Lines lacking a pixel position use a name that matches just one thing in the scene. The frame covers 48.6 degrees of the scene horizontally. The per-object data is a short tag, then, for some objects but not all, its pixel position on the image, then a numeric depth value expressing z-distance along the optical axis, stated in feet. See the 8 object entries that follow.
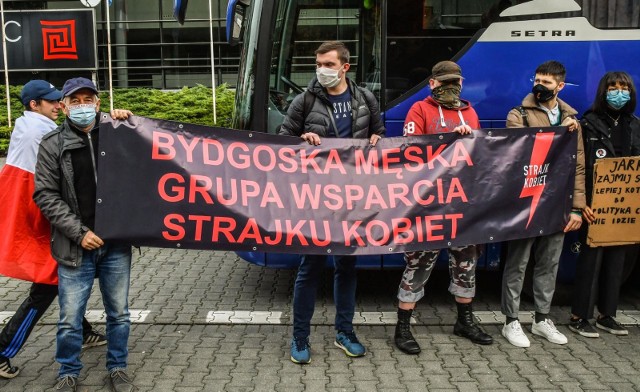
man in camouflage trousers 16.07
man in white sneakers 17.08
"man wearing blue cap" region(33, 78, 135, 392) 13.53
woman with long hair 16.90
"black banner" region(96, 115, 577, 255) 14.78
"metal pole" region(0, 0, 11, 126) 51.10
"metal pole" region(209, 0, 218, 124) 53.06
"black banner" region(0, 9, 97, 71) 59.72
